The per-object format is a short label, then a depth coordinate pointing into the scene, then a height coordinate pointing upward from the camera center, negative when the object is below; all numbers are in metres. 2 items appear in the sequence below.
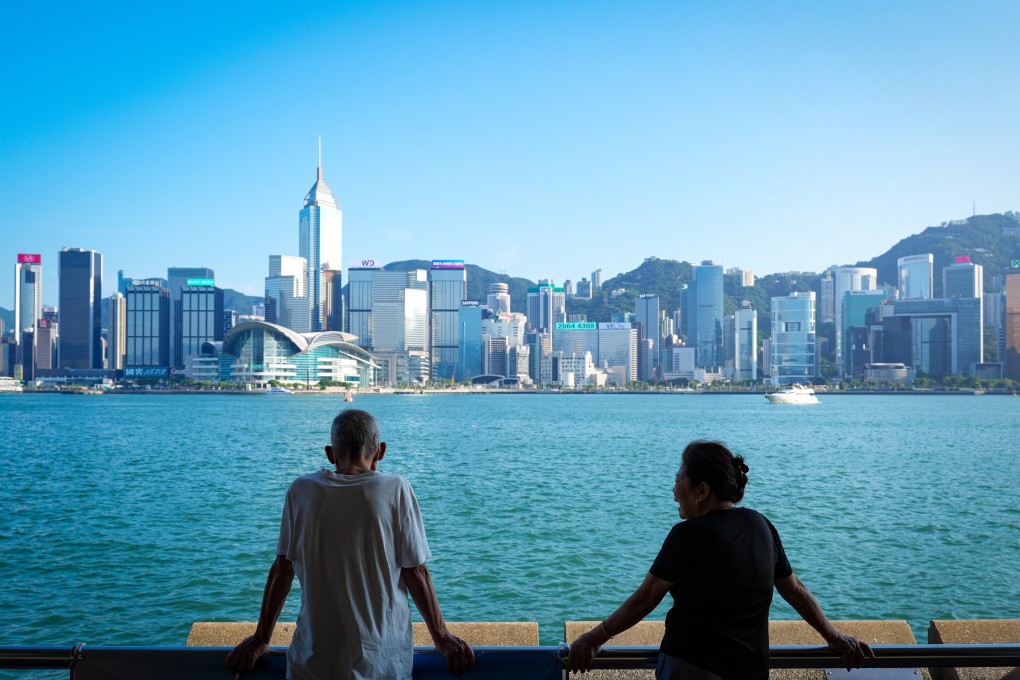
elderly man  2.86 -0.74
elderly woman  2.69 -0.71
